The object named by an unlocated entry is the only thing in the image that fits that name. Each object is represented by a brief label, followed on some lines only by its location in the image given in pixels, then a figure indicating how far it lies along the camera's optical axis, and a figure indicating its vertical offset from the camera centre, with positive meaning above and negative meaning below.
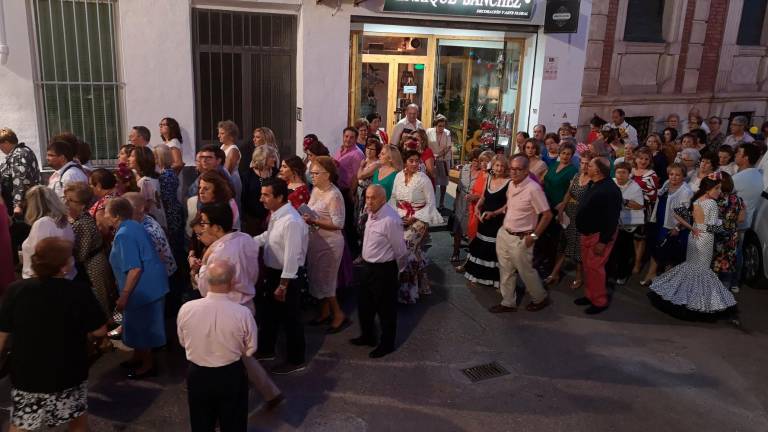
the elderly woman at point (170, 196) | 6.66 -1.29
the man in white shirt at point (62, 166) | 6.28 -0.98
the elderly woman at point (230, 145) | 7.51 -0.85
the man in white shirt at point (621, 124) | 11.75 -0.60
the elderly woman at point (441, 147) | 10.79 -1.06
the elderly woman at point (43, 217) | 4.84 -1.15
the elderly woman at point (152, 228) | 5.11 -1.28
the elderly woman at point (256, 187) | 6.87 -1.19
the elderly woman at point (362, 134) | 9.28 -0.77
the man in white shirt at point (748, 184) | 8.00 -1.08
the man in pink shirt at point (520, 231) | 6.73 -1.52
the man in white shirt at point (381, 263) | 5.60 -1.60
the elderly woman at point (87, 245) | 5.21 -1.44
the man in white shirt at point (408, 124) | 10.77 -0.70
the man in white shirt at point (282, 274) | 5.14 -1.62
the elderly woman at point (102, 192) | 5.47 -1.05
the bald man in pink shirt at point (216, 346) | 3.71 -1.58
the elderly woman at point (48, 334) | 3.70 -1.57
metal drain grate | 5.70 -2.57
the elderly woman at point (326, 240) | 6.08 -1.57
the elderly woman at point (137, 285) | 4.87 -1.67
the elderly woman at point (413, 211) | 6.95 -1.39
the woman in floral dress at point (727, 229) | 7.07 -1.46
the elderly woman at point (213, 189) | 5.14 -0.92
